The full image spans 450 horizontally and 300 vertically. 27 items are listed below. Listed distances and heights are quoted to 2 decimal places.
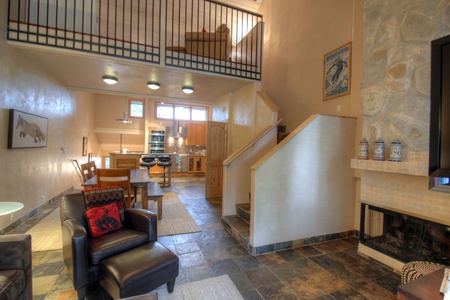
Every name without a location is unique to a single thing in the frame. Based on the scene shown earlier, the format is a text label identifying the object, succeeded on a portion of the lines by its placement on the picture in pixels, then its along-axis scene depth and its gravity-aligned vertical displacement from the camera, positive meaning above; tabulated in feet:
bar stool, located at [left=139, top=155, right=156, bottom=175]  22.41 -1.40
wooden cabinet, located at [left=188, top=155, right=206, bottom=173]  31.48 -1.99
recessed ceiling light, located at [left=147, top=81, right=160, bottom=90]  15.81 +4.80
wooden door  18.48 -0.65
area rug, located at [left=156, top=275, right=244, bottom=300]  6.48 -4.45
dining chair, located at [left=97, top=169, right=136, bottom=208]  10.92 -1.62
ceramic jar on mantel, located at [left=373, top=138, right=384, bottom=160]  8.07 +0.20
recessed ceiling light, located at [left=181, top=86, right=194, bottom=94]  16.88 +4.83
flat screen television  5.37 +1.13
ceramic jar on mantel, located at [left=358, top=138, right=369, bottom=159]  8.66 +0.20
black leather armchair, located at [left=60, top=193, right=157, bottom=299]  6.08 -2.97
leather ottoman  5.45 -3.32
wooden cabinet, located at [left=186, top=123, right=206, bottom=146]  33.27 +2.57
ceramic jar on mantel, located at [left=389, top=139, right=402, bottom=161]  7.51 +0.17
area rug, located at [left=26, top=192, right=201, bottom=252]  9.57 -4.30
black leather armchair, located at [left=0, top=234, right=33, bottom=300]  4.91 -2.97
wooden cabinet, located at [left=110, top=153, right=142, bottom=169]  22.20 -1.30
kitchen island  22.17 -1.27
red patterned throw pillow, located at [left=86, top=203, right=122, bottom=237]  7.32 -2.54
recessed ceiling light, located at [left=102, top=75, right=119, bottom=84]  14.62 +4.75
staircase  9.96 -3.86
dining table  11.60 -1.97
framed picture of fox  10.59 +0.85
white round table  6.25 -1.93
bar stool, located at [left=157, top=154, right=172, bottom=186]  22.29 -1.24
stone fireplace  7.13 -1.74
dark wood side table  4.07 -2.63
